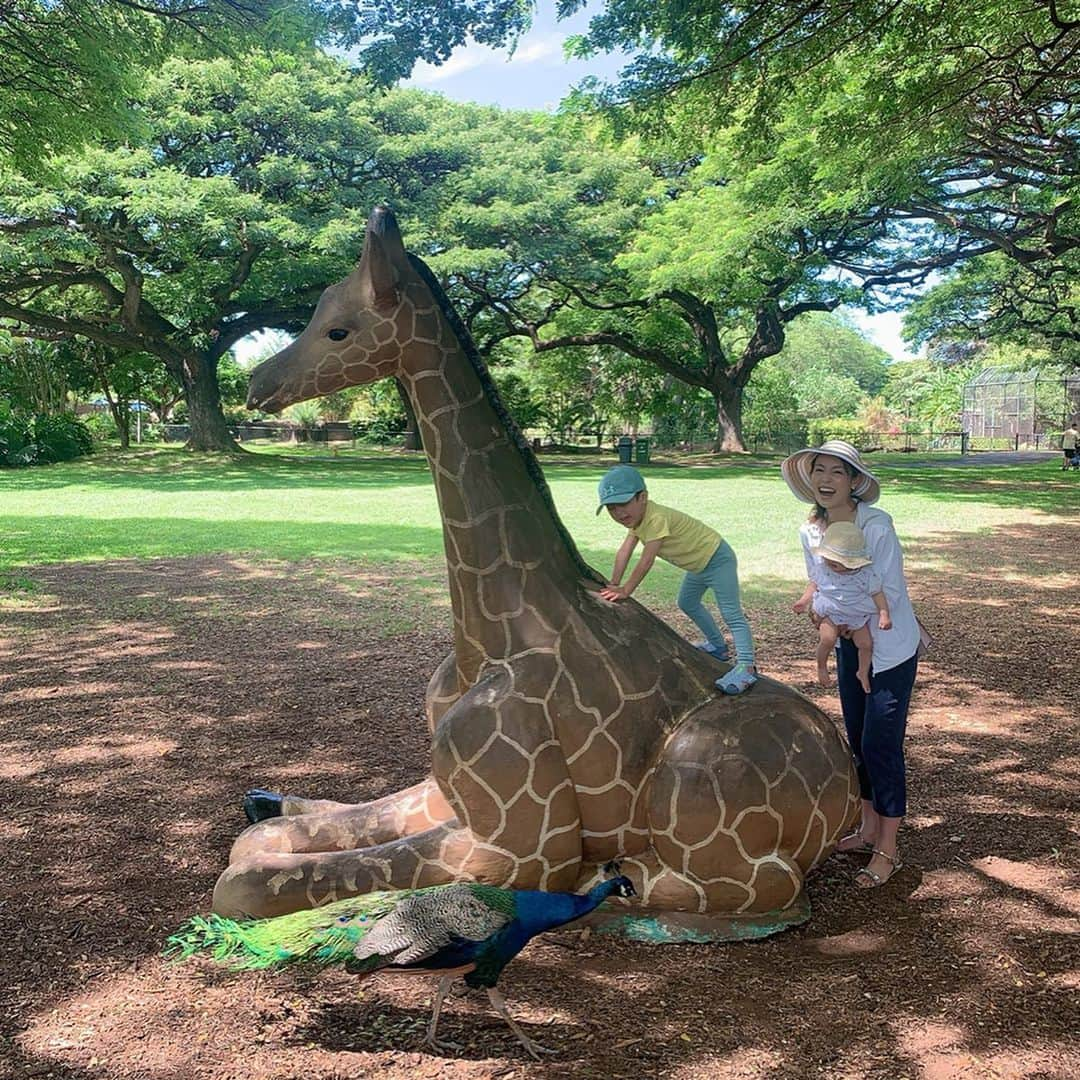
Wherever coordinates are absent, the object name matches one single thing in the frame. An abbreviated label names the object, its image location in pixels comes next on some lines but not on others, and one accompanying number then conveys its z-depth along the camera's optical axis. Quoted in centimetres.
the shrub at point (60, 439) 2756
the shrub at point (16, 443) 2642
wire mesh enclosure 4556
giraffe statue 321
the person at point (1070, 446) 2738
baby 351
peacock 254
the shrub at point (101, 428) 3941
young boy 356
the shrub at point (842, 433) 4246
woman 356
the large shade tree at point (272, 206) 2236
